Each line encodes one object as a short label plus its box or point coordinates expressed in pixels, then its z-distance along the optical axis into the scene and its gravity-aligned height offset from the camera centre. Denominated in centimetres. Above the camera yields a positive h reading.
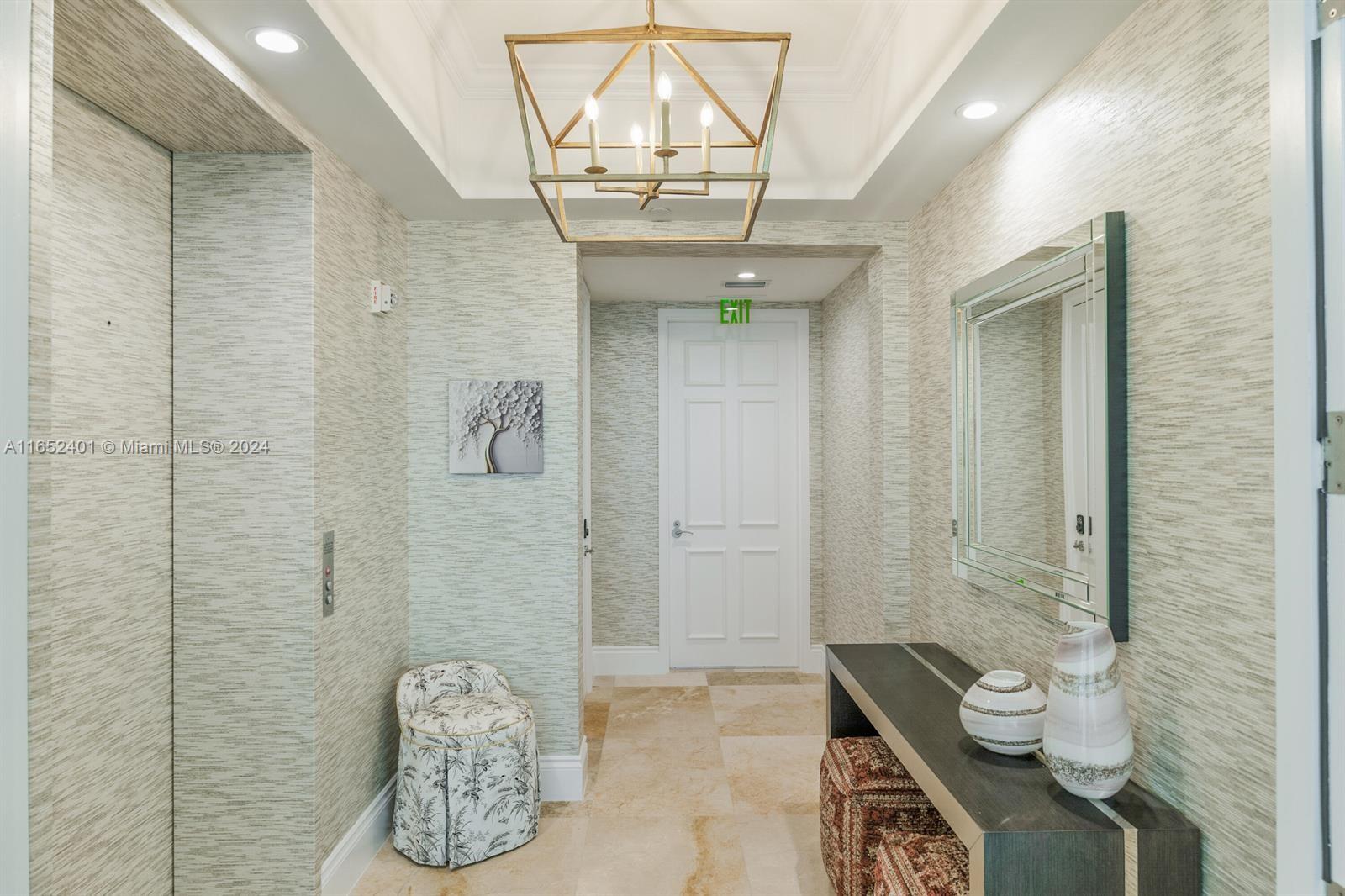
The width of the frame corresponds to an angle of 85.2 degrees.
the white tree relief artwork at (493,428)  311 +10
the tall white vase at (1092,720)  152 -57
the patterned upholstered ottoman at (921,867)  168 -100
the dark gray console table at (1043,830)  143 -76
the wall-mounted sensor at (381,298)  276 +59
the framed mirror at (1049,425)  172 +7
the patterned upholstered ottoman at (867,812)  214 -108
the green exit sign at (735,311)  479 +92
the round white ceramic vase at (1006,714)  175 -64
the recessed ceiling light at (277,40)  170 +97
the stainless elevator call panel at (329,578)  234 -41
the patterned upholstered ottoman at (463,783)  261 -121
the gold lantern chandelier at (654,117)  147 +72
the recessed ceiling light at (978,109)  211 +100
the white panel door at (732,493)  496 -28
